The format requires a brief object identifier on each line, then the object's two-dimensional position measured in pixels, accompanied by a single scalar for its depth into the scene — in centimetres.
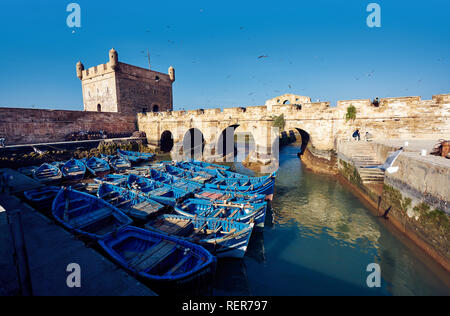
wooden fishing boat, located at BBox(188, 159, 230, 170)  1512
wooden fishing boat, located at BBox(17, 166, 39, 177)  1373
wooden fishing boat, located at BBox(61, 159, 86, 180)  1342
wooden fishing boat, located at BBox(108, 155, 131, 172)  1595
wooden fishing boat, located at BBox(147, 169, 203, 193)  1042
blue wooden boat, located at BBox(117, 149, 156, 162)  1983
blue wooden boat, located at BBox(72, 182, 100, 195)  1082
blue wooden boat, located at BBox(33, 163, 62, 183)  1230
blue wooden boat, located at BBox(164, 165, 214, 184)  1191
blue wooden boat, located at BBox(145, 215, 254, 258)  588
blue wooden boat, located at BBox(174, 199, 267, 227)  726
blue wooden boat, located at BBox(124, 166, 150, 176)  1294
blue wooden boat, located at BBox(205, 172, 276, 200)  992
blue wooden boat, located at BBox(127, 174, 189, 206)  886
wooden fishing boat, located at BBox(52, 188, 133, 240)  646
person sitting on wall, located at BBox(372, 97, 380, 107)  1415
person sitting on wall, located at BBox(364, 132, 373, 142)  1459
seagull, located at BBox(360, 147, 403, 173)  669
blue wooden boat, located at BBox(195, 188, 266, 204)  875
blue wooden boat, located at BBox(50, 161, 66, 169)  1468
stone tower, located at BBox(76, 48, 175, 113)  2578
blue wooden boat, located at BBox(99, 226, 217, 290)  422
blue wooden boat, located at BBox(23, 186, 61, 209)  845
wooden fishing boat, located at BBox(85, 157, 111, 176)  1466
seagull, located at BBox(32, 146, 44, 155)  1700
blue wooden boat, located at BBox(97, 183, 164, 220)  760
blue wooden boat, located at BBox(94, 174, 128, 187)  1098
